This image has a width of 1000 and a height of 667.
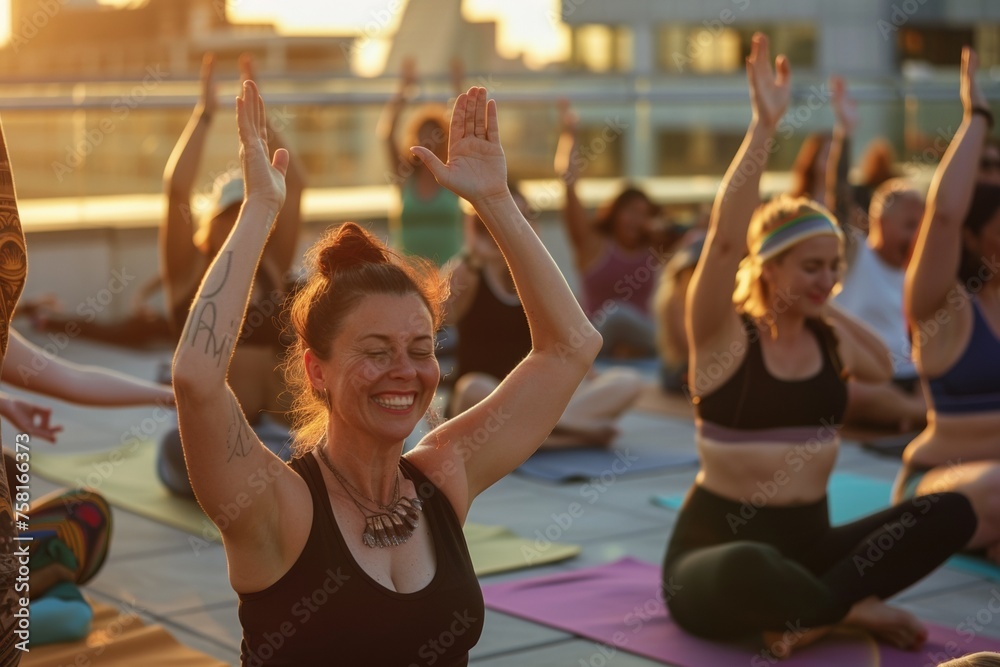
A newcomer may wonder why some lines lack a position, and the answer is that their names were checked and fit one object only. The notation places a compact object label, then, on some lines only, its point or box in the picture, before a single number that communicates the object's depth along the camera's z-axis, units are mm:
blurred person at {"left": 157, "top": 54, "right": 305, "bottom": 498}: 5137
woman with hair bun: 2137
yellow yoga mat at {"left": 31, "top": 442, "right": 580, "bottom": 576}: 4828
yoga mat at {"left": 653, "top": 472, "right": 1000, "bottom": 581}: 5449
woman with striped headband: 3688
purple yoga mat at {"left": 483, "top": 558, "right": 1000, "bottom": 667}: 3771
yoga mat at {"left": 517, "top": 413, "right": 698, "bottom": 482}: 6168
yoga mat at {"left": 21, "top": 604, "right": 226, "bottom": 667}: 3645
